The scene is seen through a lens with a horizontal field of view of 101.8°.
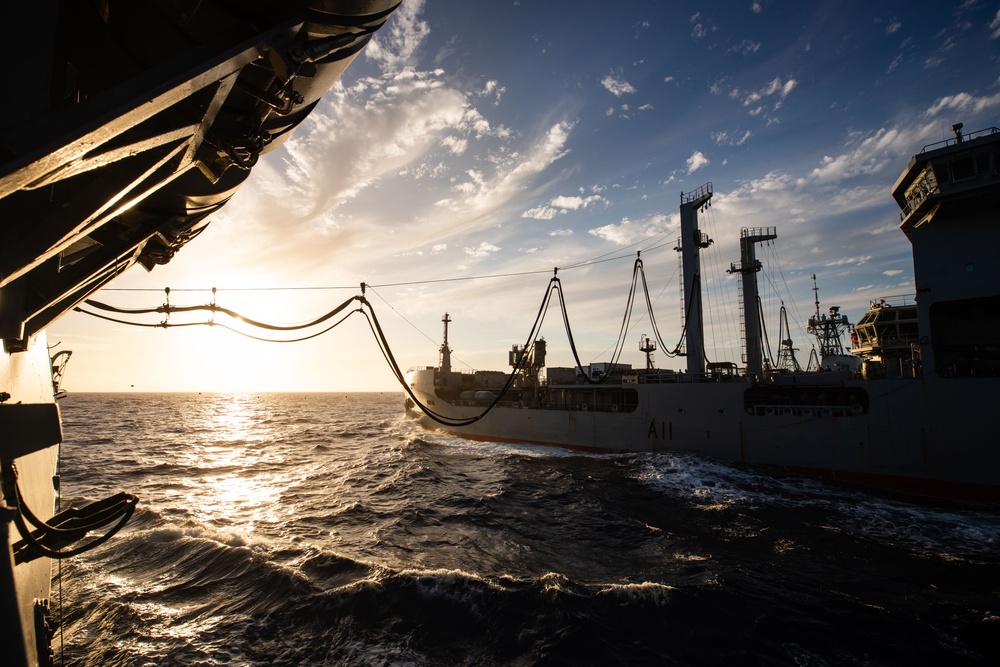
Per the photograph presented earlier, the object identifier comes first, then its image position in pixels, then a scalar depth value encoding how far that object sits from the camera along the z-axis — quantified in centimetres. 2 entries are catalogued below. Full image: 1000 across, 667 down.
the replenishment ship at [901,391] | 1691
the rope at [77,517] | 317
